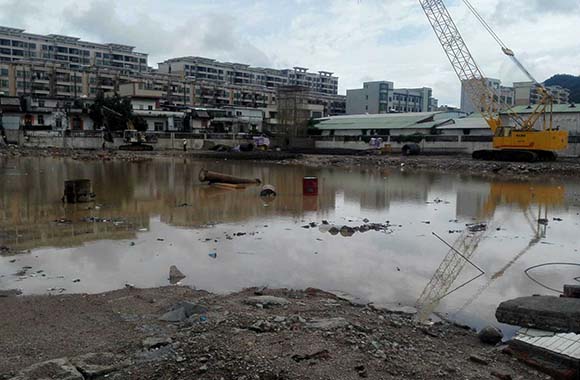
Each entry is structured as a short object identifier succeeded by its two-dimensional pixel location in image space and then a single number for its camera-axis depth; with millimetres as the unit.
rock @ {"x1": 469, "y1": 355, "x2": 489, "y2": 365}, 5301
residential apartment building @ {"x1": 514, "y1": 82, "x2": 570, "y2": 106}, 81212
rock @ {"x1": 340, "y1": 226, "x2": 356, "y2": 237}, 13414
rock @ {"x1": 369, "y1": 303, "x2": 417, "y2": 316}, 7277
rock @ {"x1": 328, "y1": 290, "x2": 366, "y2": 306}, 7699
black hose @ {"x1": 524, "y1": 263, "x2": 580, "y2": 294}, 8797
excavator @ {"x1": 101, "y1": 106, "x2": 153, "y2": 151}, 59000
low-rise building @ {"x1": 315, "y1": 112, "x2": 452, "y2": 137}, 63781
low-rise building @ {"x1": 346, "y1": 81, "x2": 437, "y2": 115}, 112625
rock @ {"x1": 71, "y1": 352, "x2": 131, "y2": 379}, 4762
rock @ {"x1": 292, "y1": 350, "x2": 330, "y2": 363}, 4882
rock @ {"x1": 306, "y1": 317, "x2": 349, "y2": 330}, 5848
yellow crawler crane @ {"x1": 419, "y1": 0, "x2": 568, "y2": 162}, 41531
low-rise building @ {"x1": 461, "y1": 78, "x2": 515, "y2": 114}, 107162
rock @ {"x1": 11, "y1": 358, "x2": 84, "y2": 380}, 4594
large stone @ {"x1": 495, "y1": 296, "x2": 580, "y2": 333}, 5801
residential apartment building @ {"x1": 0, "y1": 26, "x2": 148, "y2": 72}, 107062
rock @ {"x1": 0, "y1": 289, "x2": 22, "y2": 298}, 7746
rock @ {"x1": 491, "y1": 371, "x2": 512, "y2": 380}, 4937
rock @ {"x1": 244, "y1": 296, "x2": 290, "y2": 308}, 7125
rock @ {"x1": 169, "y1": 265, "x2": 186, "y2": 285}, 8918
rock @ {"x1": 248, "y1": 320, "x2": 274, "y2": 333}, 5758
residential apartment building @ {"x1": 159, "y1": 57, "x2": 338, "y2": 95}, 129375
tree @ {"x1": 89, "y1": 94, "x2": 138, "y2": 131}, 64812
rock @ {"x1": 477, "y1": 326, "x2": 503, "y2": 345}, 6117
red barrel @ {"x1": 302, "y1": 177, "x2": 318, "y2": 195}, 22219
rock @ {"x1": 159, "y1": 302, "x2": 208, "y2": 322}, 6516
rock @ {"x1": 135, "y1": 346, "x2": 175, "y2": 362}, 5027
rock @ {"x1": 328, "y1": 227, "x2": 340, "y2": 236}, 13539
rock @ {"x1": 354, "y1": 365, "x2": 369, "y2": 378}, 4691
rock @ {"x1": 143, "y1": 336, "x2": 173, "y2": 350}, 5418
